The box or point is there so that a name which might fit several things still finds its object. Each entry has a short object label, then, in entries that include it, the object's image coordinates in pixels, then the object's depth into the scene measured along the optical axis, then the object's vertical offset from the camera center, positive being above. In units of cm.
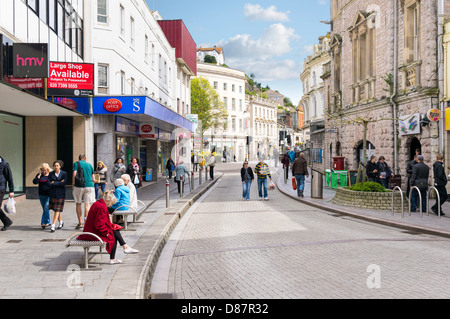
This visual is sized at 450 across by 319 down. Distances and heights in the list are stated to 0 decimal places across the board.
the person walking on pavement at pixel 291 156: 3428 +10
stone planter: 1429 -133
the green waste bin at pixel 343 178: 2152 -94
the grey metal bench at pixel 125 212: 1030 -116
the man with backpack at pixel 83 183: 1123 -59
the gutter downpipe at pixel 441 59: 1664 +343
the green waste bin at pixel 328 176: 2359 -94
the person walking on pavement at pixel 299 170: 1873 -50
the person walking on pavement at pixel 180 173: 1922 -61
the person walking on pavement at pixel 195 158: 4335 -2
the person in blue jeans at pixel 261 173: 1812 -59
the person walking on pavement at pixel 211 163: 3152 -35
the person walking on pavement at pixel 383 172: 1723 -55
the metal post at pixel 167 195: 1515 -118
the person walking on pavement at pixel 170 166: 2927 -49
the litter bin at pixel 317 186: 1827 -110
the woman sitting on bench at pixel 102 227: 713 -102
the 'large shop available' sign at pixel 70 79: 1577 +265
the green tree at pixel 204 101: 6762 +808
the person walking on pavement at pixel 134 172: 1619 -47
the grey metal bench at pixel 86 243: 686 -122
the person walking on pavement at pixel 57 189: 1048 -67
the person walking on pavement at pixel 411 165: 1446 -25
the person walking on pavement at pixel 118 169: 1570 -35
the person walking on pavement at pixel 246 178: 1836 -78
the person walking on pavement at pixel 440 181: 1339 -68
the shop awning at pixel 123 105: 1878 +210
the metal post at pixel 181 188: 1876 -119
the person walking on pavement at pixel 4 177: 1009 -39
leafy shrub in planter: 1484 -96
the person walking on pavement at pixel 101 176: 1479 -55
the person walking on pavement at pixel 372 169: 1722 -43
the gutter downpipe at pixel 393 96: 1980 +250
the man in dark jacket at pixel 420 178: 1361 -61
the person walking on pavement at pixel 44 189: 1041 -67
